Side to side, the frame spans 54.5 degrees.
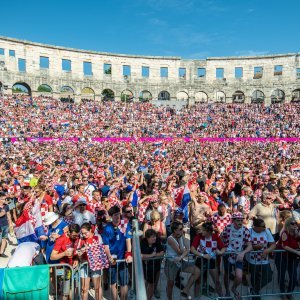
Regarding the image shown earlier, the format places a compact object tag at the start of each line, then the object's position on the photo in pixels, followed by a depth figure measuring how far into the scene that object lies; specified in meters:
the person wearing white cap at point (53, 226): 5.54
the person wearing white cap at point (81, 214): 6.72
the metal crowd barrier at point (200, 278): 5.19
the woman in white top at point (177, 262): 5.38
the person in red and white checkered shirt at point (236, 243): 5.50
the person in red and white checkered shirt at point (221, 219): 6.27
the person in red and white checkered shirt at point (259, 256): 5.49
